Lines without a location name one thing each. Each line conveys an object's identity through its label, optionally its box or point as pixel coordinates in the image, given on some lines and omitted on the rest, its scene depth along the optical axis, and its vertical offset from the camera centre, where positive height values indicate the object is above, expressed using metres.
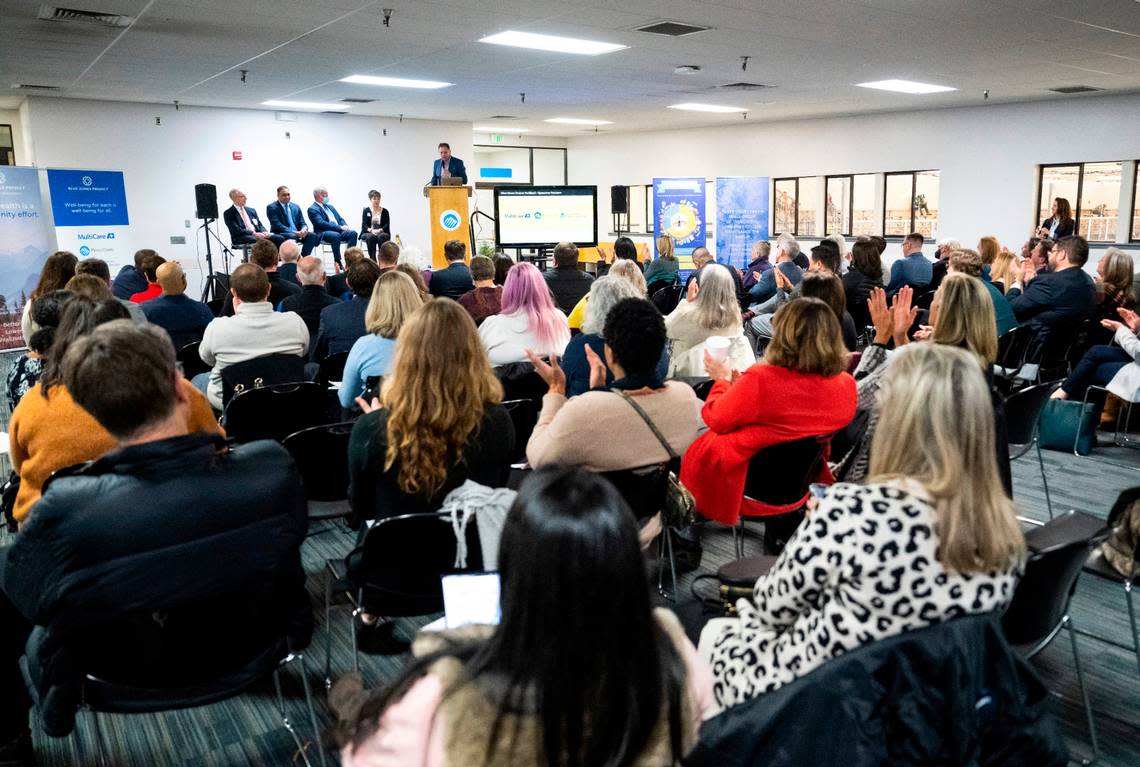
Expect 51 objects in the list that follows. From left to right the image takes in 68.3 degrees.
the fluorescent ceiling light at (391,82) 10.89 +1.89
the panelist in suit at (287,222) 12.56 +0.11
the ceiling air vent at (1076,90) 12.08 +1.71
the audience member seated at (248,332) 4.42 -0.53
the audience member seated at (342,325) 5.02 -0.57
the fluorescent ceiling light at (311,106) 13.66 +2.00
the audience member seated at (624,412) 2.75 -0.64
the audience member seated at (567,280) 7.02 -0.48
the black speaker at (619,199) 15.72 +0.39
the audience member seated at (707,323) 4.98 -0.62
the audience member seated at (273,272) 6.64 -0.33
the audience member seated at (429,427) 2.49 -0.60
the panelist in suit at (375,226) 13.13 +0.02
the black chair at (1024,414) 3.97 -0.97
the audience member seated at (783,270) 7.94 -0.53
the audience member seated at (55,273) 5.39 -0.24
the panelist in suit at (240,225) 12.12 +0.08
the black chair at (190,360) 5.14 -0.78
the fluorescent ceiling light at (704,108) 14.29 +1.89
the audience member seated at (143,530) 1.88 -0.68
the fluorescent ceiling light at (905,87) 11.51 +1.75
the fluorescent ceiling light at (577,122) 16.52 +1.98
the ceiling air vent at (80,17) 6.78 +1.78
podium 11.24 +0.13
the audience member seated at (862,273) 6.80 -0.47
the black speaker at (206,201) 11.84 +0.42
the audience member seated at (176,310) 5.47 -0.51
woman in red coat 3.08 -0.65
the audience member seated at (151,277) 6.65 -0.34
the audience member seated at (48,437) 2.55 -0.60
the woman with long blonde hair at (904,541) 1.62 -0.64
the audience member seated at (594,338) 4.06 -0.57
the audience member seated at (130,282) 6.91 -0.40
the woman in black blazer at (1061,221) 11.13 -0.16
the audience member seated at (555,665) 1.05 -0.56
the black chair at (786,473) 3.16 -0.97
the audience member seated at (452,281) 6.96 -0.46
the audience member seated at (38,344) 3.63 -0.46
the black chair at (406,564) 2.33 -0.96
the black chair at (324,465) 3.24 -0.91
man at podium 12.26 +0.83
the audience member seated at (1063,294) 6.00 -0.60
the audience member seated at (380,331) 4.02 -0.50
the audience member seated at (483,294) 5.86 -0.49
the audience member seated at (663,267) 9.00 -0.51
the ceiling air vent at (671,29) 7.55 +1.71
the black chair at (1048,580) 2.05 -0.92
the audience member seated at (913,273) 8.80 -0.64
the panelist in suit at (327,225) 13.13 +0.05
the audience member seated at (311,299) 5.75 -0.47
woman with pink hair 4.66 -0.55
